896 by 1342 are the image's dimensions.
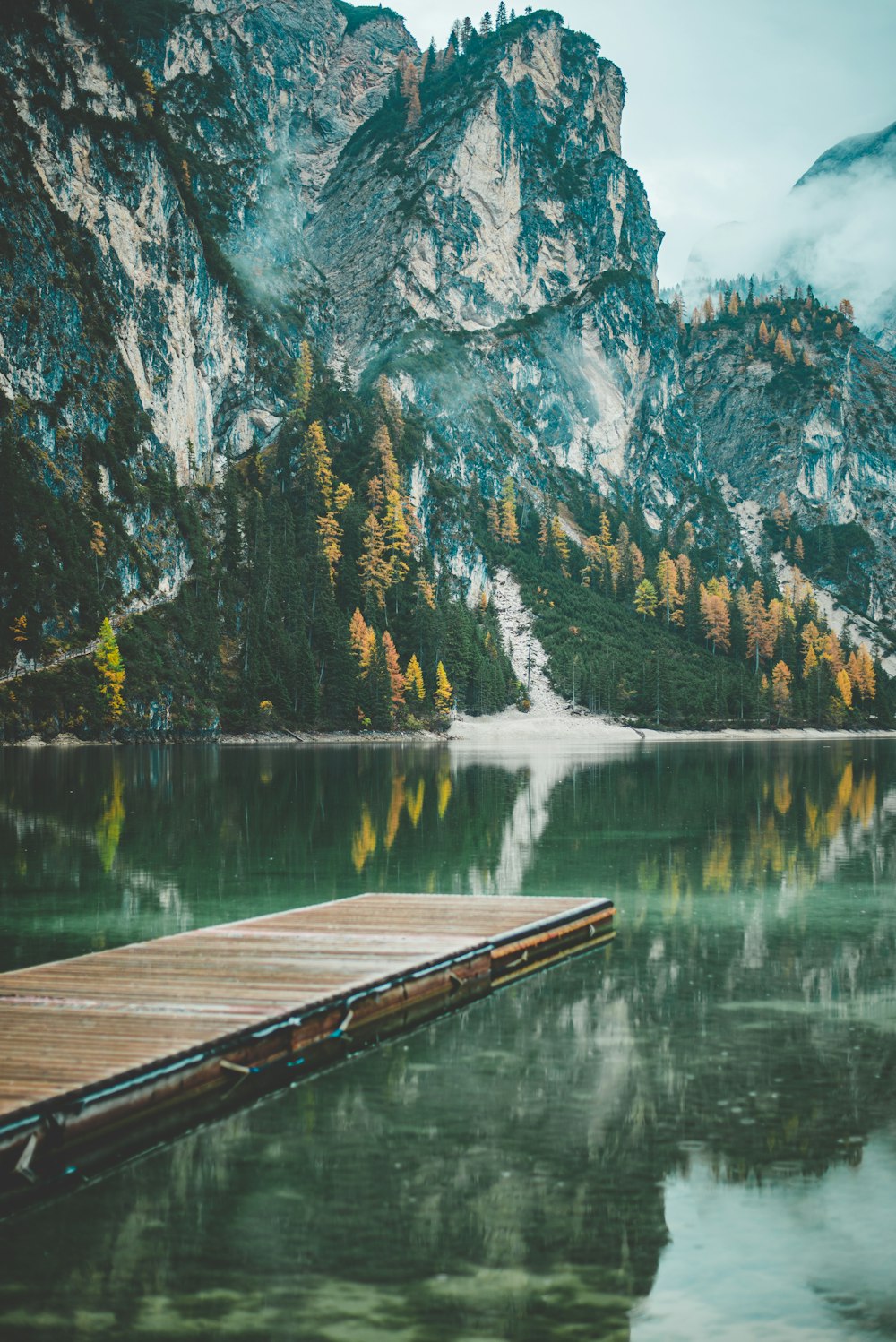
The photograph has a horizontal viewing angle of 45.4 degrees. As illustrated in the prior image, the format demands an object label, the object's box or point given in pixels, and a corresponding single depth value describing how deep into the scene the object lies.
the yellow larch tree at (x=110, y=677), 109.75
